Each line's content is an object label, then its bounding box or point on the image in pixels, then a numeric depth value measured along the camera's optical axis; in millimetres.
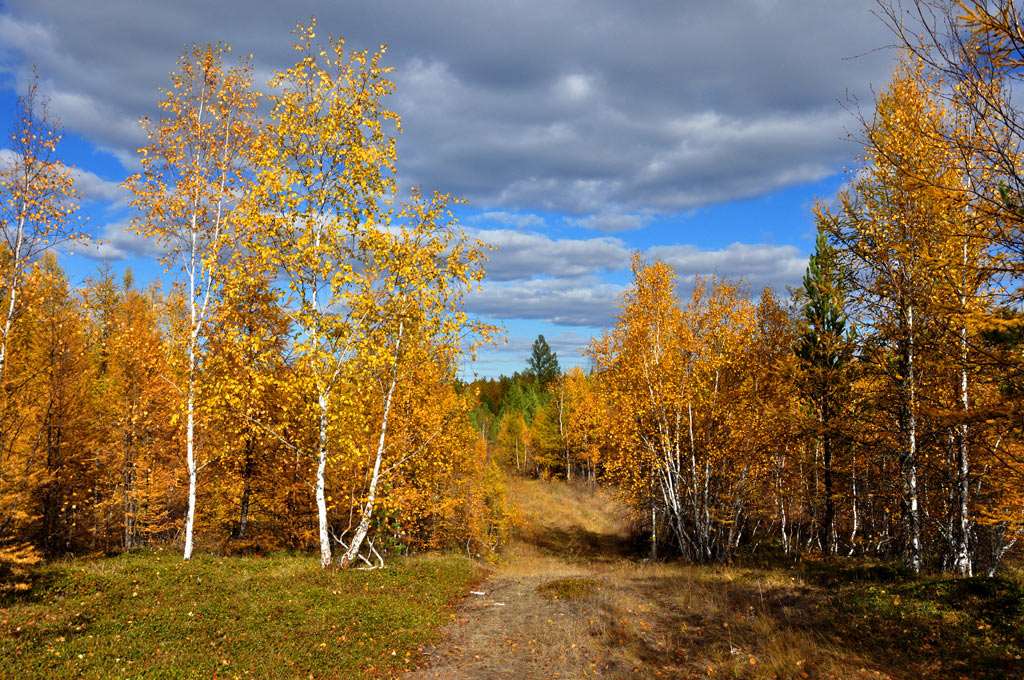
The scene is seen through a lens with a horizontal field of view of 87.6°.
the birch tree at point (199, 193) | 16016
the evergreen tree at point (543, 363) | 80062
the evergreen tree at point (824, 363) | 19047
